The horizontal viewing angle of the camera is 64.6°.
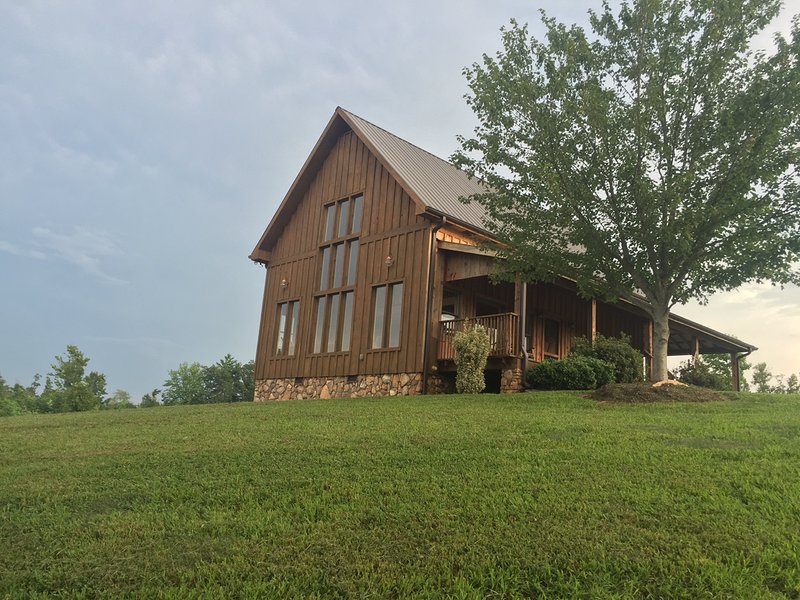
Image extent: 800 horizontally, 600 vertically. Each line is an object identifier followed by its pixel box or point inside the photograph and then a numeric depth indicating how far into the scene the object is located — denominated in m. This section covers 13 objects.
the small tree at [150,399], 39.76
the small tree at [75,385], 22.58
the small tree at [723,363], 29.31
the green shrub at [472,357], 13.59
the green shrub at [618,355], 14.53
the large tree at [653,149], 10.55
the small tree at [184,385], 48.97
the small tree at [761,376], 35.94
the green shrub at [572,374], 13.00
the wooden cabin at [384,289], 15.11
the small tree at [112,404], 31.32
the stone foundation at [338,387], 15.09
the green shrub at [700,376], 18.66
